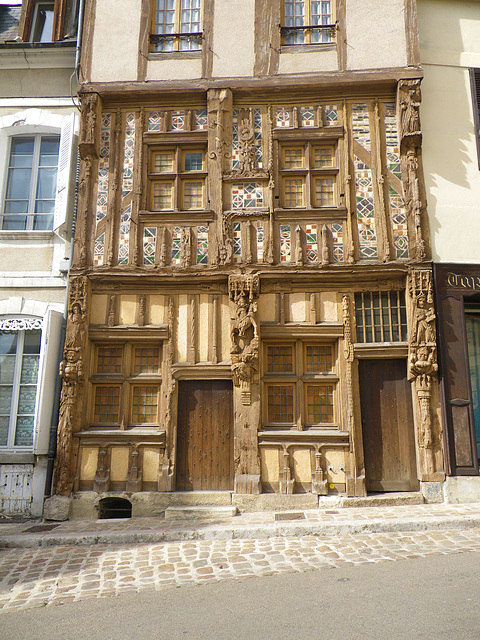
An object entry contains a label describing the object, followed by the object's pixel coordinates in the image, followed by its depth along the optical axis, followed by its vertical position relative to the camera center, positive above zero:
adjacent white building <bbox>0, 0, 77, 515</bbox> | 7.41 +3.31
